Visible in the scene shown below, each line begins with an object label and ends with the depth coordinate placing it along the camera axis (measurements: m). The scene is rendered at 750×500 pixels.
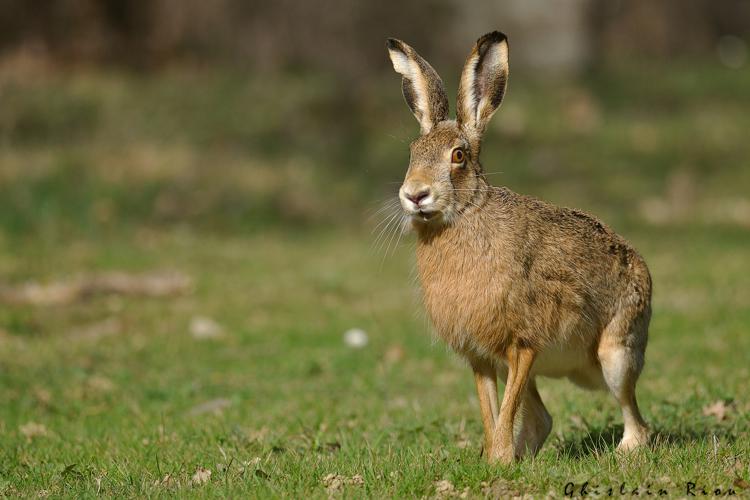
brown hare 10.55
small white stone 19.16
